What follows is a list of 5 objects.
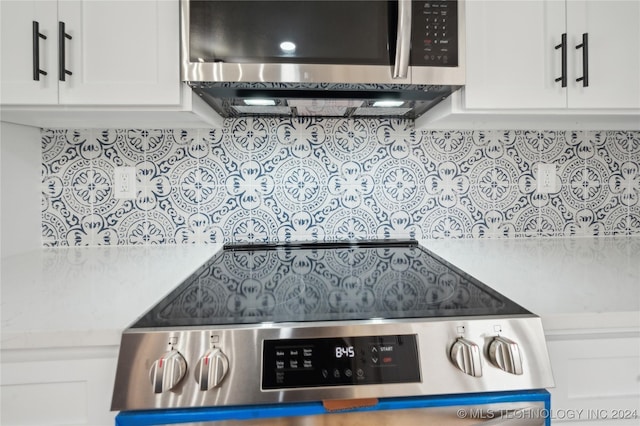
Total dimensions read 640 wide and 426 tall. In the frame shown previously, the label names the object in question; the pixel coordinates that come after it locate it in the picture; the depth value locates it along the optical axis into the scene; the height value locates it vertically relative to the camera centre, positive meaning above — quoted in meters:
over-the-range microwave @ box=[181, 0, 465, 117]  0.97 +0.47
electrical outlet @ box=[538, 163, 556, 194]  1.43 +0.14
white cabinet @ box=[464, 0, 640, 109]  1.06 +0.47
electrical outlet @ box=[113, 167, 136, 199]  1.33 +0.13
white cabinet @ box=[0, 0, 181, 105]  0.98 +0.45
